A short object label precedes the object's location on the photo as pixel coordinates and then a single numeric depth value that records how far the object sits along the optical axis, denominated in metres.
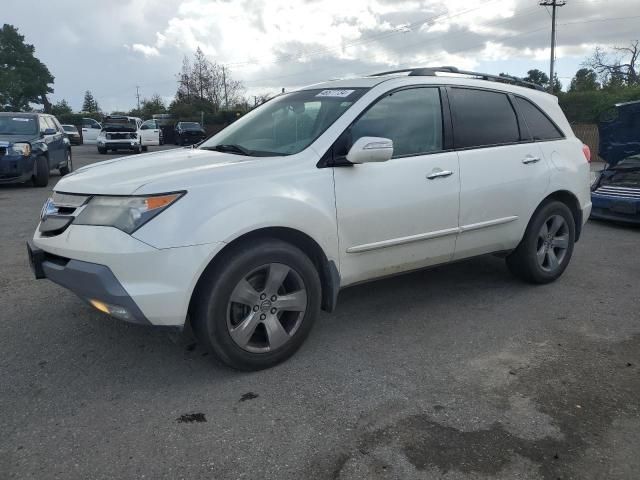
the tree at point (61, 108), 72.47
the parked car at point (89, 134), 33.74
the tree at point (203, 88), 55.09
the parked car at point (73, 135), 35.58
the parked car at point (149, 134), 28.68
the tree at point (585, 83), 34.98
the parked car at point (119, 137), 25.02
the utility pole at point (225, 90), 55.94
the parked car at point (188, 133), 32.79
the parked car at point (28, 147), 11.12
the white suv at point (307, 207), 3.02
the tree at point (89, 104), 96.44
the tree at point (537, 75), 58.48
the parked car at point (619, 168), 7.98
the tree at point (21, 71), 60.59
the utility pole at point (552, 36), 35.67
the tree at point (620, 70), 46.58
